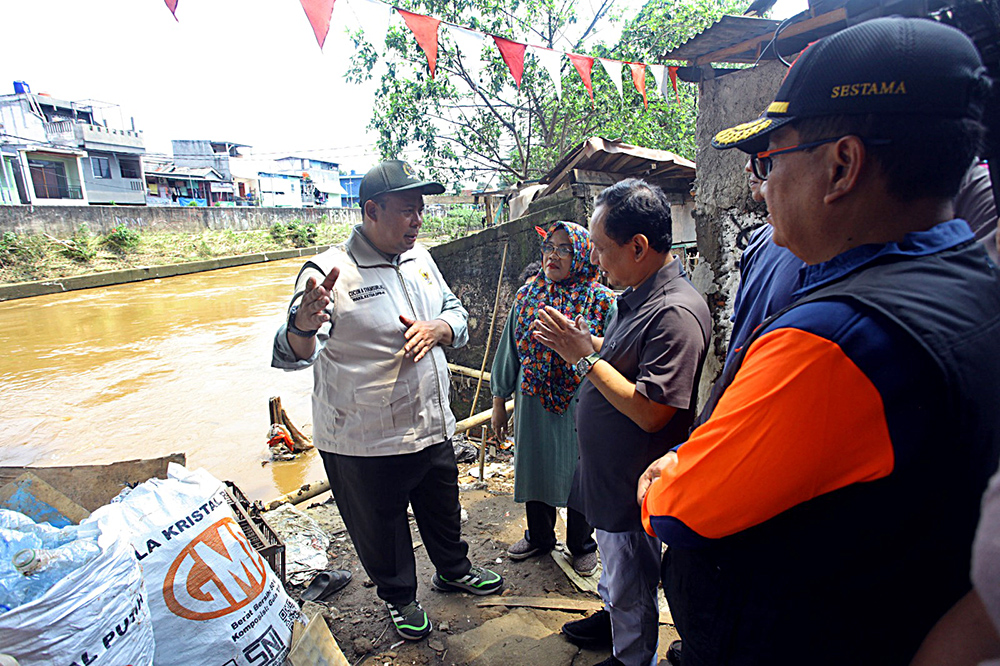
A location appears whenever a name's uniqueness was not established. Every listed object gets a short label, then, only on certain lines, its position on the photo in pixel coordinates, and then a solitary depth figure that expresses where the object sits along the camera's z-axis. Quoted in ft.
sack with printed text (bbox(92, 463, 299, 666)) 5.00
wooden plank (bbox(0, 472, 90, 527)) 5.26
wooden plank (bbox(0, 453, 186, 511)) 5.82
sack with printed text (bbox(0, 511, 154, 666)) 3.84
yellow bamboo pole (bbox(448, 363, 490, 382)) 18.99
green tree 34.73
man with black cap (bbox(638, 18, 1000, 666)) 2.54
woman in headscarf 8.57
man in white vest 7.61
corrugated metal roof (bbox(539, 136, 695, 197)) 17.95
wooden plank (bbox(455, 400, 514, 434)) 12.32
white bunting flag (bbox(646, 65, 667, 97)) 17.78
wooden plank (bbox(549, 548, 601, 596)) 9.10
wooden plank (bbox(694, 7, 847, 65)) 7.65
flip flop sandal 9.23
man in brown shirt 5.75
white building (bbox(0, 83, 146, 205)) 87.15
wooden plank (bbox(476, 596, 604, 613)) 8.40
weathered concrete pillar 9.25
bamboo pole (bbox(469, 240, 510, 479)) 17.10
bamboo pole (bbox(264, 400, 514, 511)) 10.23
